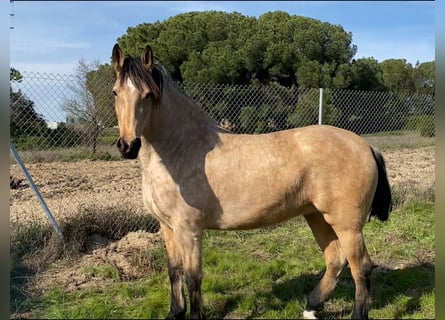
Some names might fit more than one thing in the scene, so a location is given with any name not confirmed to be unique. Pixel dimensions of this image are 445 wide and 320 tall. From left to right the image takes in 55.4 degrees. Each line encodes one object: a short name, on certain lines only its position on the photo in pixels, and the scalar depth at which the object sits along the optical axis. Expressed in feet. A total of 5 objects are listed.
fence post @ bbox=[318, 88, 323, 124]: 22.76
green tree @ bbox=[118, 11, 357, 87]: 55.77
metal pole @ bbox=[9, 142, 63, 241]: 15.04
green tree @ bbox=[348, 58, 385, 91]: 65.62
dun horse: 11.08
